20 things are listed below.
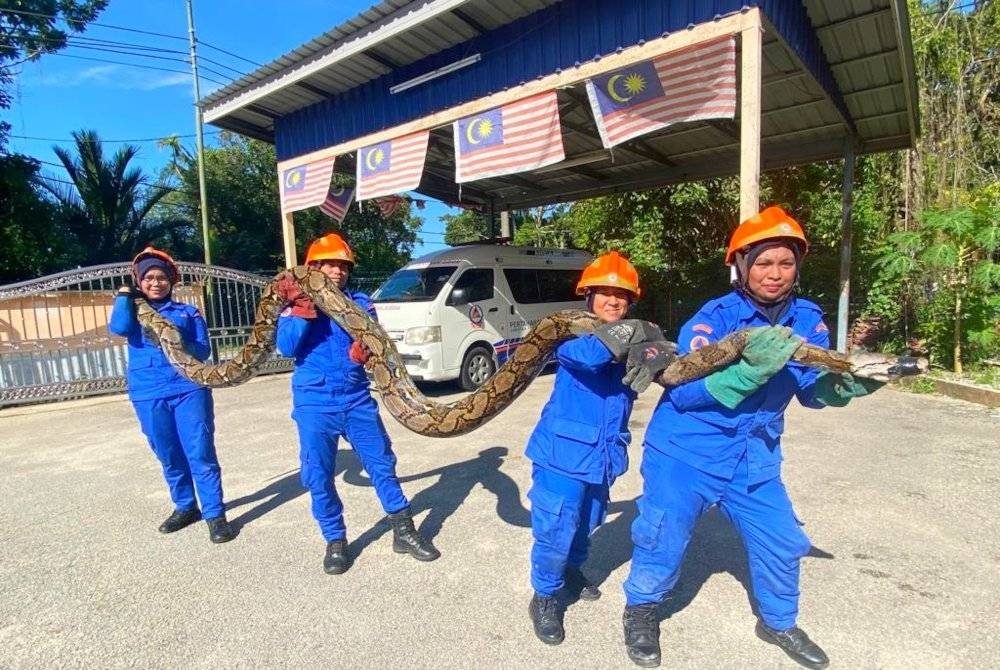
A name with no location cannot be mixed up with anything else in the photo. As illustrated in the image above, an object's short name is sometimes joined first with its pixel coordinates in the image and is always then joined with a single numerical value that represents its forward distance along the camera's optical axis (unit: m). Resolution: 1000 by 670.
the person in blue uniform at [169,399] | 3.46
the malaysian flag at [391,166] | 7.73
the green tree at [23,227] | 12.52
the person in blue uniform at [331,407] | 3.04
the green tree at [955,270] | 6.77
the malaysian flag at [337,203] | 9.08
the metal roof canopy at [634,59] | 6.36
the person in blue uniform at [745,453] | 2.12
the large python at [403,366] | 2.03
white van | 7.91
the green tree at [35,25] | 12.86
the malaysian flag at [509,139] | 6.42
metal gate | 8.33
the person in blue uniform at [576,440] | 2.30
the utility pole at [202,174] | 16.45
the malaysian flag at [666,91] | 5.27
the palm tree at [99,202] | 16.38
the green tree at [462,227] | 40.28
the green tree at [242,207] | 20.53
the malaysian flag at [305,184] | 8.98
